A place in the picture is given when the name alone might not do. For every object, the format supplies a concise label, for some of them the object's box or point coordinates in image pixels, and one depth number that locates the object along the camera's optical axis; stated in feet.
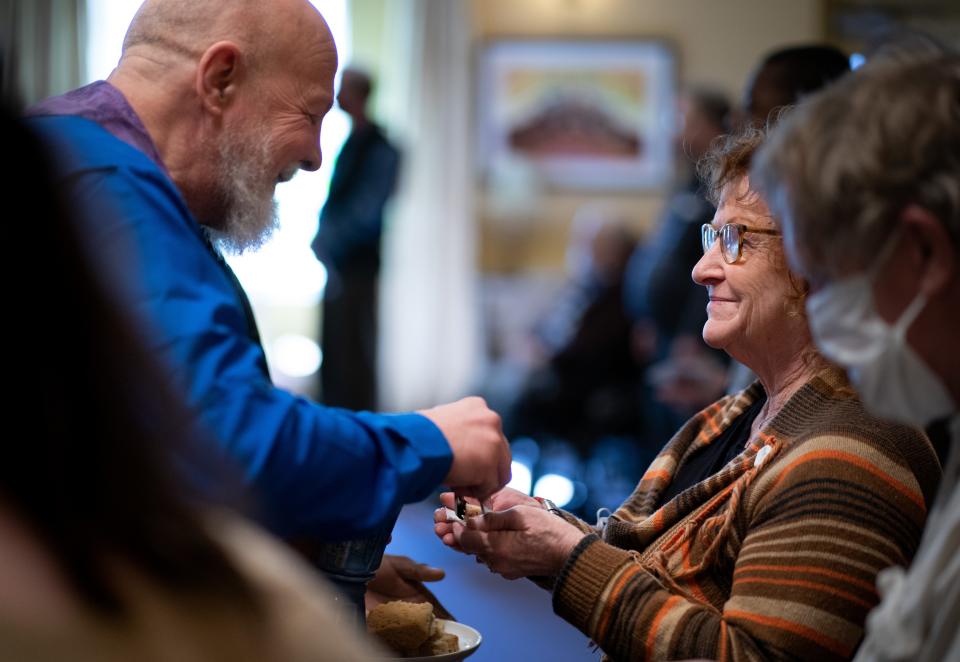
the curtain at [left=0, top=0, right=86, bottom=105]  25.07
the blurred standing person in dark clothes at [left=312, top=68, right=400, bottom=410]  19.89
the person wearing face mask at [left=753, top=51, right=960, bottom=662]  3.65
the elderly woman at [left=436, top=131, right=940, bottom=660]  4.68
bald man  4.27
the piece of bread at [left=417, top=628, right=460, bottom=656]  5.23
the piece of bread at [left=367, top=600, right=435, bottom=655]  5.21
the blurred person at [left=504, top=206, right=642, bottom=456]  19.43
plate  5.08
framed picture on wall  26.89
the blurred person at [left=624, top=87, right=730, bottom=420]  13.52
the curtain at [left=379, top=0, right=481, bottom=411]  26.40
